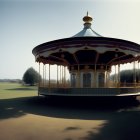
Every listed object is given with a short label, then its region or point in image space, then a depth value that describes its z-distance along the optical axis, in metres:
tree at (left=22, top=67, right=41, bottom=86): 90.81
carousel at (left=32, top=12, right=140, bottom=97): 18.12
